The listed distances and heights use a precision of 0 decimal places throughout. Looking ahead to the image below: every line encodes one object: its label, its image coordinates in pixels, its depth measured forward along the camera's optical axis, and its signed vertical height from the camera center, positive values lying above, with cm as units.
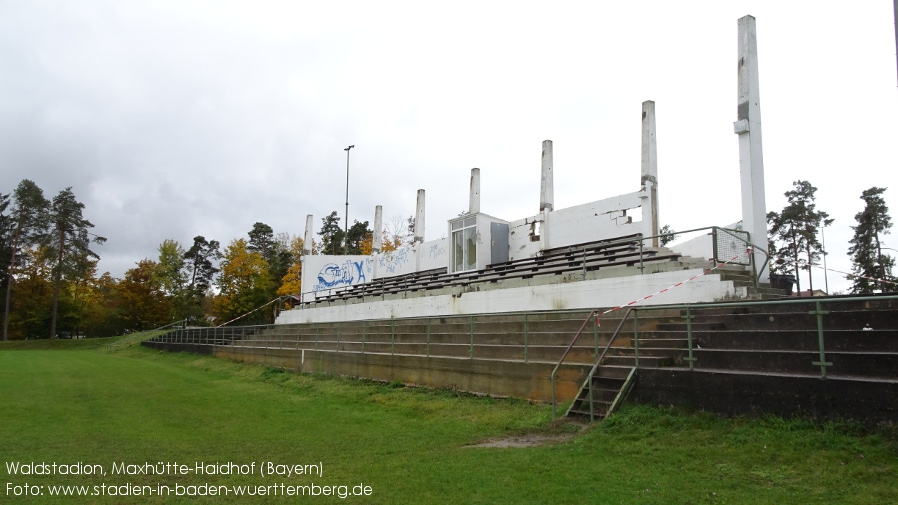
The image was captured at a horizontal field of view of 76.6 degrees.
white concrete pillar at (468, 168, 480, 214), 2644 +587
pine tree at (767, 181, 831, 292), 4659 +825
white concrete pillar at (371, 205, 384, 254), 3531 +552
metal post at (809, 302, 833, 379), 659 -19
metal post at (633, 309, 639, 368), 873 -30
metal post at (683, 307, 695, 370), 807 -9
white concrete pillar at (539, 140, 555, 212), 2262 +525
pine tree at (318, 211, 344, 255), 7431 +1181
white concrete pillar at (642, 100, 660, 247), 1809 +476
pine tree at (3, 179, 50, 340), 5560 +974
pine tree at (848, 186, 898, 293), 4450 +715
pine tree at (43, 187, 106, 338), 5528 +779
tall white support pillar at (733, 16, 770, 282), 1388 +462
